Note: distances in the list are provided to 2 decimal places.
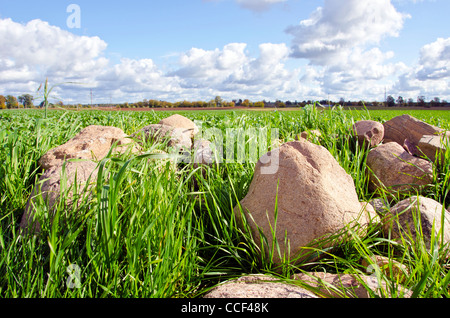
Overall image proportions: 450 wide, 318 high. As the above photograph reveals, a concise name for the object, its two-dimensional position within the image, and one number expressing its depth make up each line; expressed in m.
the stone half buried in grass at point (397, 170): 3.20
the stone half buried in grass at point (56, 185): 2.17
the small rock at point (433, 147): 3.46
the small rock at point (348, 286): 1.70
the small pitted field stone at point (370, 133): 3.88
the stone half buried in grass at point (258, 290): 1.65
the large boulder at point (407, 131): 4.11
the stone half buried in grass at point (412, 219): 2.29
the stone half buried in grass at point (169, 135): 3.96
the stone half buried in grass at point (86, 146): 3.08
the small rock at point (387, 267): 1.91
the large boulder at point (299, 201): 2.17
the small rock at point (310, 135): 3.88
